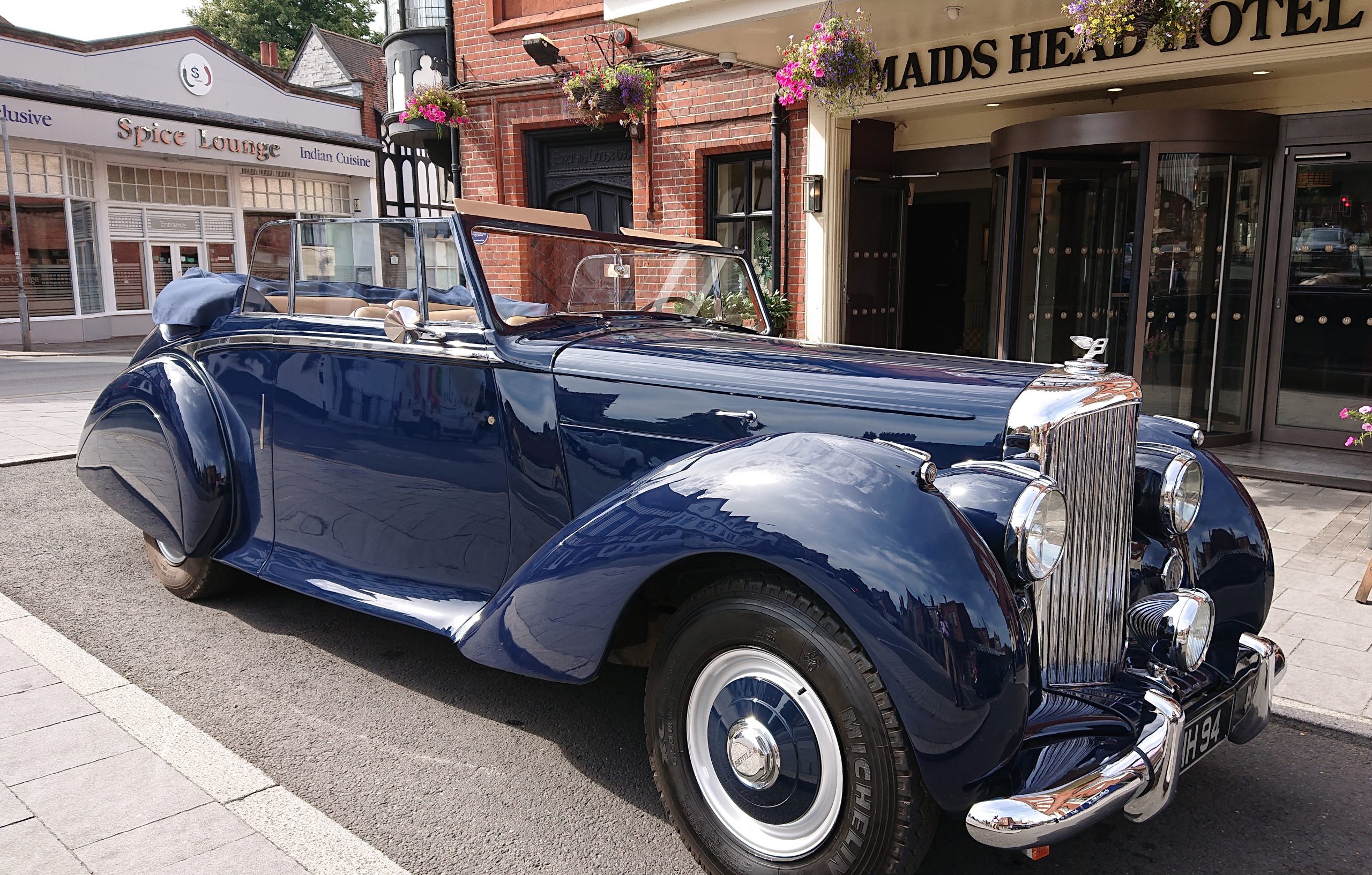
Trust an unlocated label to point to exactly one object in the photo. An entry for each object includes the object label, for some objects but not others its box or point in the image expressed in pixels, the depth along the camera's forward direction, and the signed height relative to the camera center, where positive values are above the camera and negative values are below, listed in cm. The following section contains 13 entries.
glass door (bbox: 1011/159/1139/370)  769 +30
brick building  924 +168
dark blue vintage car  198 -62
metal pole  1607 +99
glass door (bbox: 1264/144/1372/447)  705 -2
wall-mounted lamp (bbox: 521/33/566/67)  965 +251
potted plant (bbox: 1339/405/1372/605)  417 -74
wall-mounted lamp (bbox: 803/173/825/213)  848 +91
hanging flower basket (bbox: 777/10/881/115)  678 +167
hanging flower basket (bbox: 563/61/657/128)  921 +200
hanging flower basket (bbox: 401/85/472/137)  1070 +214
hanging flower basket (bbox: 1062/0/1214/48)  549 +162
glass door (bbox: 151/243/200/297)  2069 +73
